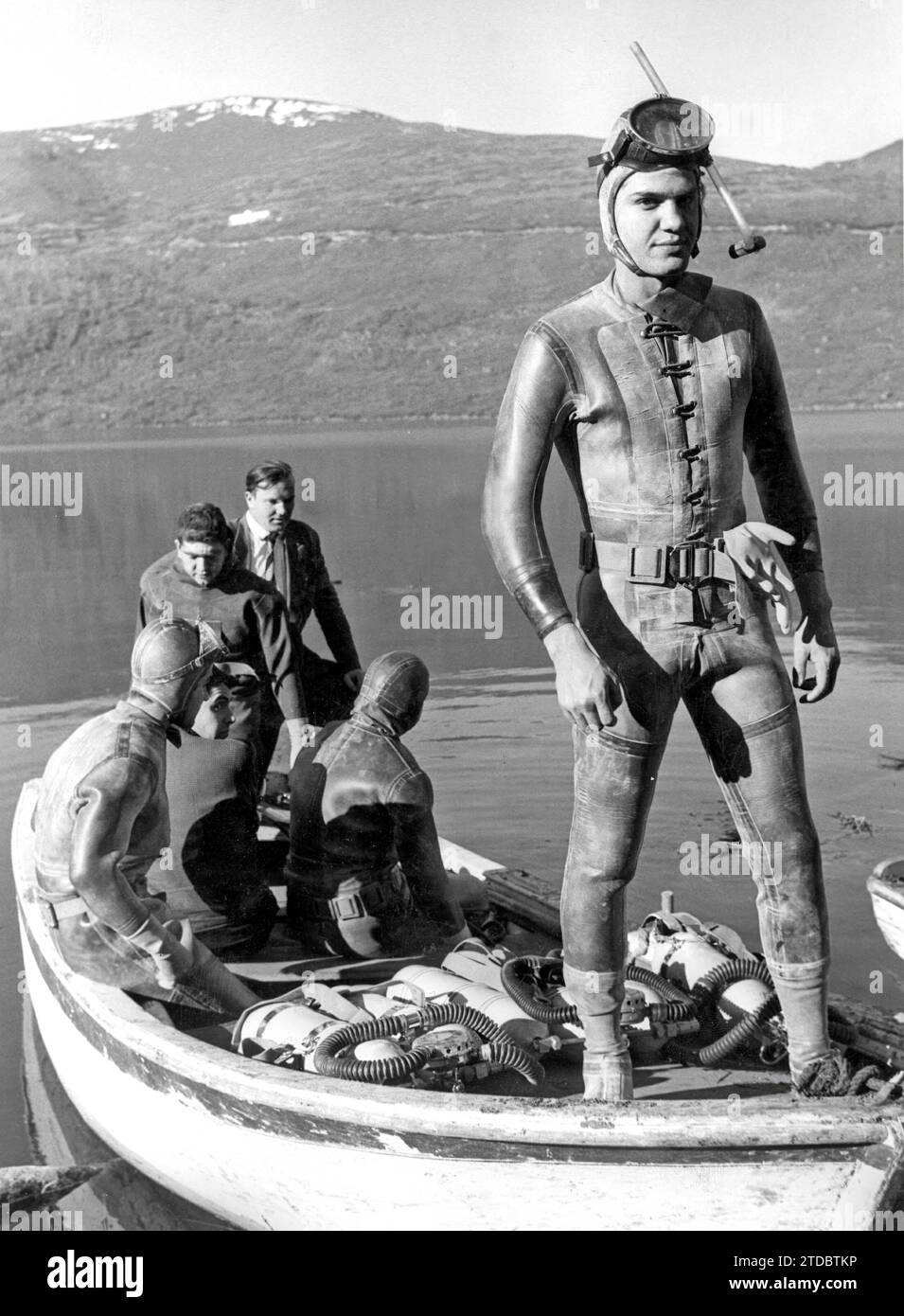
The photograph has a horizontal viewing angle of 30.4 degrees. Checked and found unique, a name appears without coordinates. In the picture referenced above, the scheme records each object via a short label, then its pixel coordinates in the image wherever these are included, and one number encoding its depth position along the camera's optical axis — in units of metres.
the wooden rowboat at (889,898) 7.63
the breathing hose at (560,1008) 5.61
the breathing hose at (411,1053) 5.19
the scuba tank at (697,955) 5.63
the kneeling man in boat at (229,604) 7.07
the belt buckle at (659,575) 4.63
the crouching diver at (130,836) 5.59
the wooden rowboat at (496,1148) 4.70
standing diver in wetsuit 4.56
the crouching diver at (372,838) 6.32
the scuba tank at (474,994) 5.58
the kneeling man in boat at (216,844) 6.45
